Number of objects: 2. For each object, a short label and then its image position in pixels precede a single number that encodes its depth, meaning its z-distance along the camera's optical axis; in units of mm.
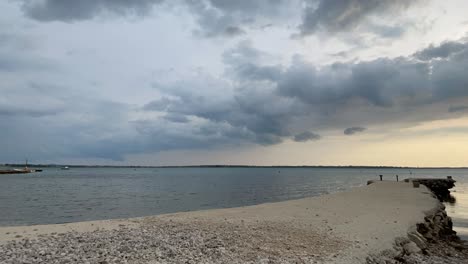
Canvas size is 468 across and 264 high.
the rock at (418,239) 15408
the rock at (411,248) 14102
